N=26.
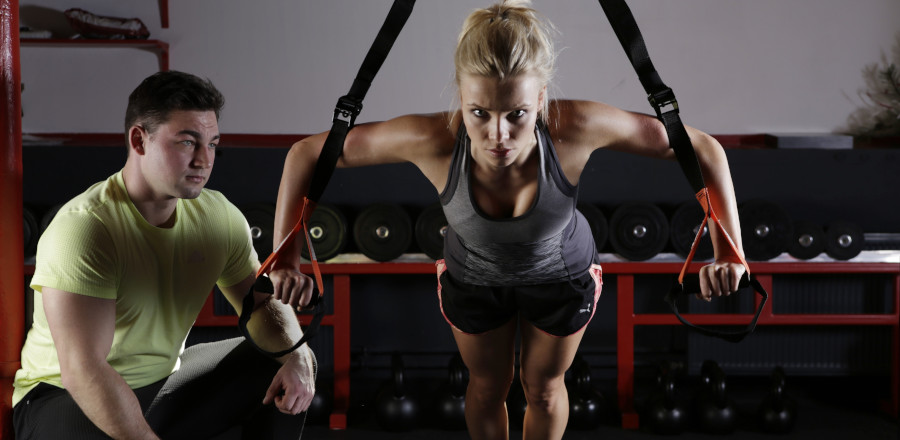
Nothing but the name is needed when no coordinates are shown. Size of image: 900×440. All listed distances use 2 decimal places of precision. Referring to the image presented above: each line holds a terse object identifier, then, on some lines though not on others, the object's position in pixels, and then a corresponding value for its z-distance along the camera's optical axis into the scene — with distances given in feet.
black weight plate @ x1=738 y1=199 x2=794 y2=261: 11.82
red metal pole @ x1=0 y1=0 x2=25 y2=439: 6.75
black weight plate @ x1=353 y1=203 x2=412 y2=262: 11.93
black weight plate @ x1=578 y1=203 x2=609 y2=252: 12.01
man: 5.90
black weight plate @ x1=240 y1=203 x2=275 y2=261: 11.74
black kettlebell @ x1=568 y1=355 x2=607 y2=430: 11.46
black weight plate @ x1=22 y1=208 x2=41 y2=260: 11.73
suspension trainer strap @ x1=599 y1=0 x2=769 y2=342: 5.46
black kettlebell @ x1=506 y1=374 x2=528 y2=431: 11.52
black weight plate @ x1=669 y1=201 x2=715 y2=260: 12.12
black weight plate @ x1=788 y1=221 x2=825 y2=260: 11.99
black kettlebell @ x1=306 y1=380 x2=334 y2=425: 11.69
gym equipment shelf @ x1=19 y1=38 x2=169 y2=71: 13.50
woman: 5.39
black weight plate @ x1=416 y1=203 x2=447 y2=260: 11.89
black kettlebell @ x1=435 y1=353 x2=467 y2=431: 11.44
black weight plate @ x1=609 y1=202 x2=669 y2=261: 11.96
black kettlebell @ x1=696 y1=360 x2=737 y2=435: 11.39
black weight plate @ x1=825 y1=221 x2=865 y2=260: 12.07
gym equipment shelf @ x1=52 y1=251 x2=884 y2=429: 11.75
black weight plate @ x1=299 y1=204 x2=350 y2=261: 11.91
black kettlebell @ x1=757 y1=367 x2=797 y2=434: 11.48
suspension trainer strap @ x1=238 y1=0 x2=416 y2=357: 5.48
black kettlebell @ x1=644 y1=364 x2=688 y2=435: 11.39
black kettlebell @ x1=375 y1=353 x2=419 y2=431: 11.50
